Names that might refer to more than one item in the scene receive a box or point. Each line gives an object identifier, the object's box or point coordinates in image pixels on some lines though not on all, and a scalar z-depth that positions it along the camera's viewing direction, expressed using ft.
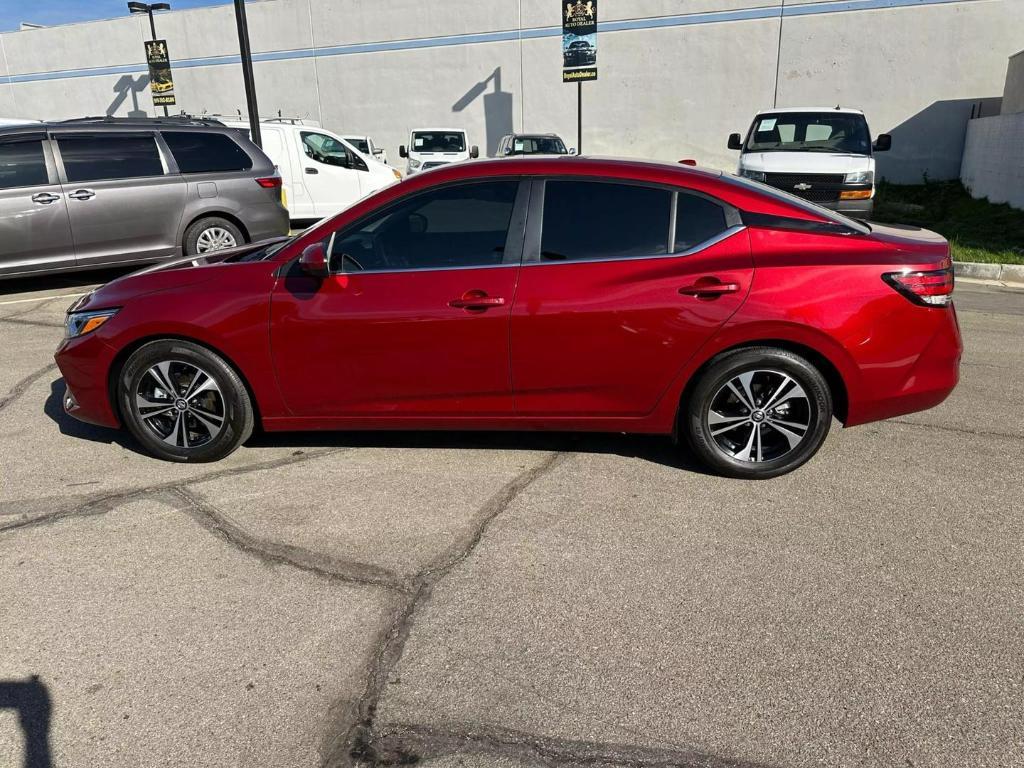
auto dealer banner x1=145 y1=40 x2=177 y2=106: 88.12
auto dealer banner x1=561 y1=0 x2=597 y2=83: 67.10
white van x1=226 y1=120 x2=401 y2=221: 42.88
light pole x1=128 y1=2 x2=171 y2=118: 88.49
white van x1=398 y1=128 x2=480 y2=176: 67.26
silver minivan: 26.68
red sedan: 12.39
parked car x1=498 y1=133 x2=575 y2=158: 62.13
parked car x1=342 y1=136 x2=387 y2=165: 69.41
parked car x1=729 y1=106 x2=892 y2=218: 35.81
